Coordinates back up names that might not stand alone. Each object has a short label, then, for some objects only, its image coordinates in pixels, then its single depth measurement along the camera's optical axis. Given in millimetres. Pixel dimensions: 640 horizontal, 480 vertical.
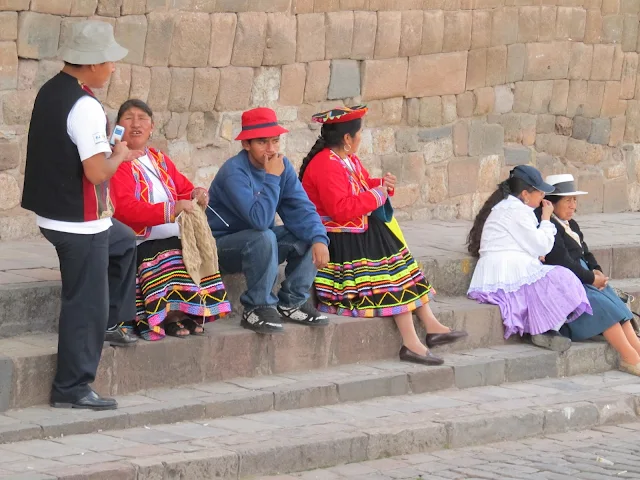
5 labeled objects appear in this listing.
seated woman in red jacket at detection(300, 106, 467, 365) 16578
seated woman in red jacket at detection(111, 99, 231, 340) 14547
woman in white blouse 17828
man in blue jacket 15289
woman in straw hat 18078
